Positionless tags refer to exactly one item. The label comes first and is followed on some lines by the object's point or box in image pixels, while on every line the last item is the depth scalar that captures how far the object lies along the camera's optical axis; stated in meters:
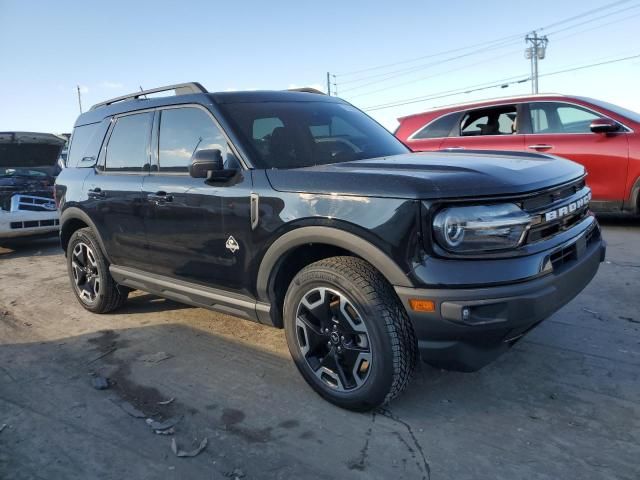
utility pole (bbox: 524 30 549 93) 49.25
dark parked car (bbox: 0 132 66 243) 7.97
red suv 6.82
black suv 2.50
